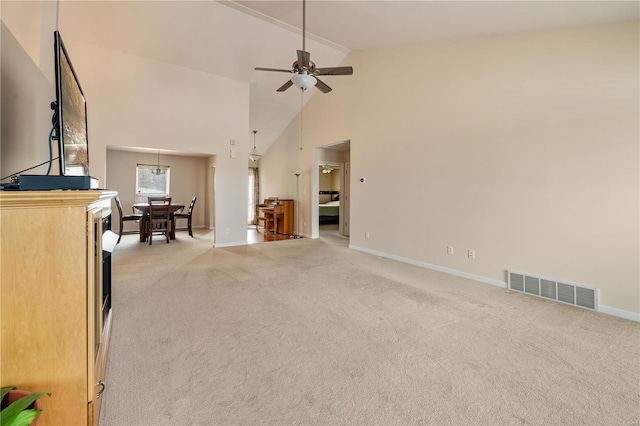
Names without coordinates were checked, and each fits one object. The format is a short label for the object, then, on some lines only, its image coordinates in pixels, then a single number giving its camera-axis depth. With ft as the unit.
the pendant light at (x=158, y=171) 24.75
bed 29.60
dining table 19.16
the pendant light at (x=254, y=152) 26.93
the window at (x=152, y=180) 24.61
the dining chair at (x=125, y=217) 18.82
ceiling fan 9.53
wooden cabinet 3.24
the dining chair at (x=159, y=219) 18.95
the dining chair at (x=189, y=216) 21.41
